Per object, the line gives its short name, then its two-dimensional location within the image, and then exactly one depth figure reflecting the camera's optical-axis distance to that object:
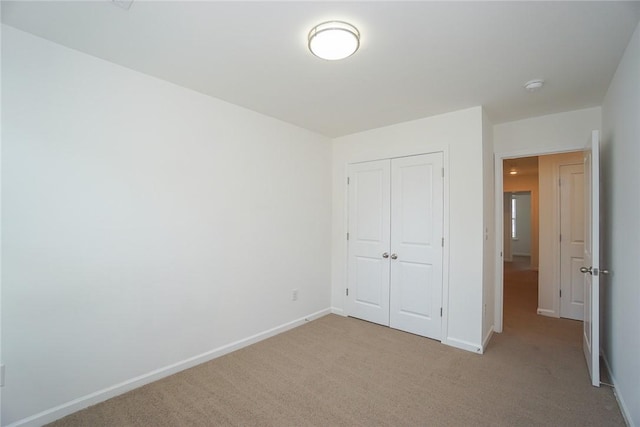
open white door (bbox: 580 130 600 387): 2.21
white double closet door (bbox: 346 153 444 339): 3.21
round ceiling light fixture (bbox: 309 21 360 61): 1.68
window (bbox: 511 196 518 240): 9.84
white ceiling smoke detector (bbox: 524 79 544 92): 2.33
